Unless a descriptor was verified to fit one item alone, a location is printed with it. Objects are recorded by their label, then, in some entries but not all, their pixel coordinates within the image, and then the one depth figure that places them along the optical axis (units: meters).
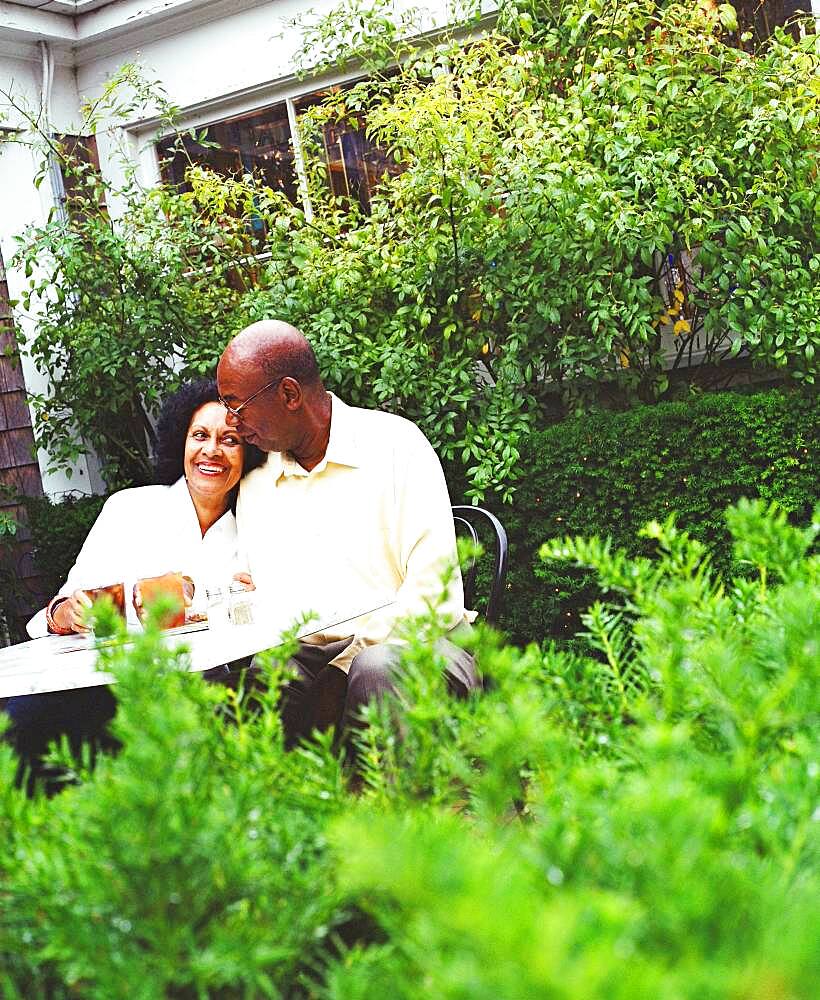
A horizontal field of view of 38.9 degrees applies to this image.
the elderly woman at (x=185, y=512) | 3.26
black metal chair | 3.10
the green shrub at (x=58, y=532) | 5.18
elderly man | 2.99
